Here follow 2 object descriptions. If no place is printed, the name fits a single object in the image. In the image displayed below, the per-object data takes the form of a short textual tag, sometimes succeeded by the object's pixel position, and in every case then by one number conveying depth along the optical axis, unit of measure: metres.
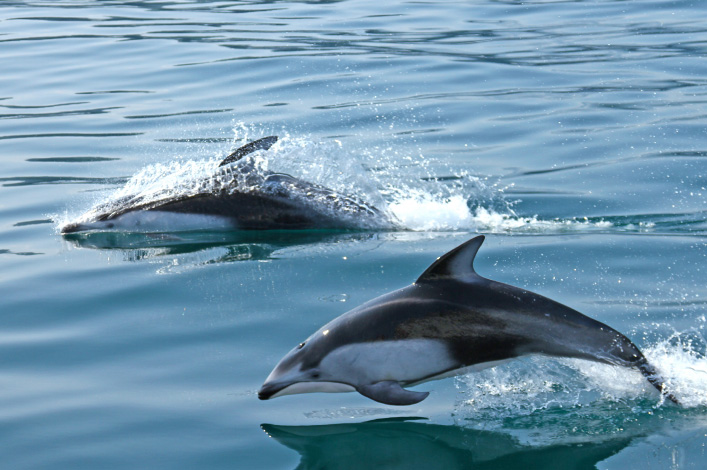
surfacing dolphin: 17.72
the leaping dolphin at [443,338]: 10.48
